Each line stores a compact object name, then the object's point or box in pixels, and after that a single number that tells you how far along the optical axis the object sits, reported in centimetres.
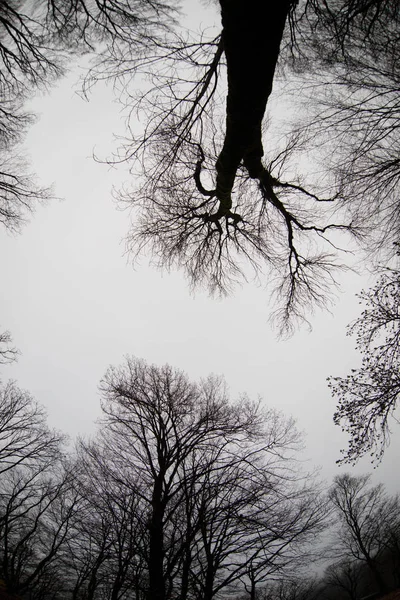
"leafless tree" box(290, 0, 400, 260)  357
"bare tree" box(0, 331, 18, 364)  697
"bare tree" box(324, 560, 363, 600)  2415
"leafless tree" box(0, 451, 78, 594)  1328
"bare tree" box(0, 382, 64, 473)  1180
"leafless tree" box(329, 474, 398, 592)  1925
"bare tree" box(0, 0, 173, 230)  401
